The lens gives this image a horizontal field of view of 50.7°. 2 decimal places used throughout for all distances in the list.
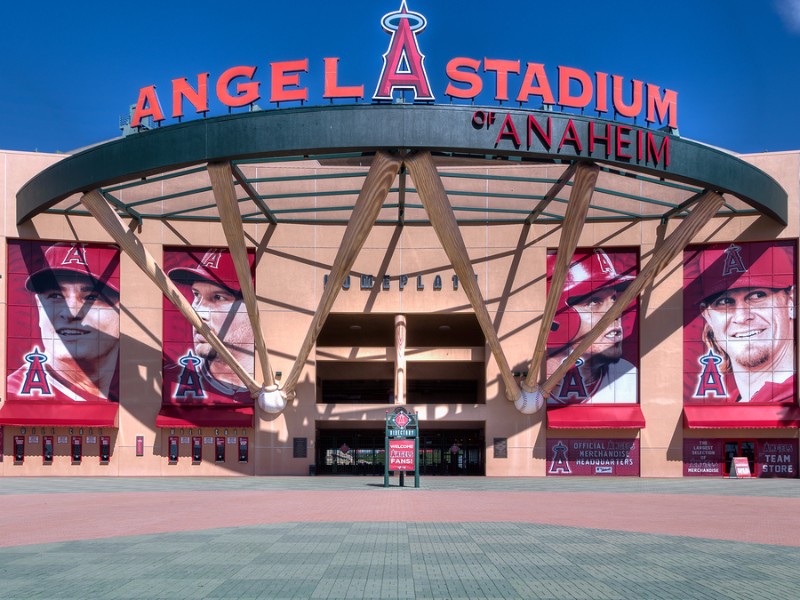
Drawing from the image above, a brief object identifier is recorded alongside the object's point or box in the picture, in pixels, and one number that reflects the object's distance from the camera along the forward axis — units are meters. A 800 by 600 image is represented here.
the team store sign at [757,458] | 41.47
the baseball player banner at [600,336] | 42.62
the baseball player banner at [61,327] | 41.75
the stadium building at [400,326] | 41.53
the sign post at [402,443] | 33.41
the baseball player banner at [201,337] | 42.69
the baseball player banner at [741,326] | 41.59
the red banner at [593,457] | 42.38
